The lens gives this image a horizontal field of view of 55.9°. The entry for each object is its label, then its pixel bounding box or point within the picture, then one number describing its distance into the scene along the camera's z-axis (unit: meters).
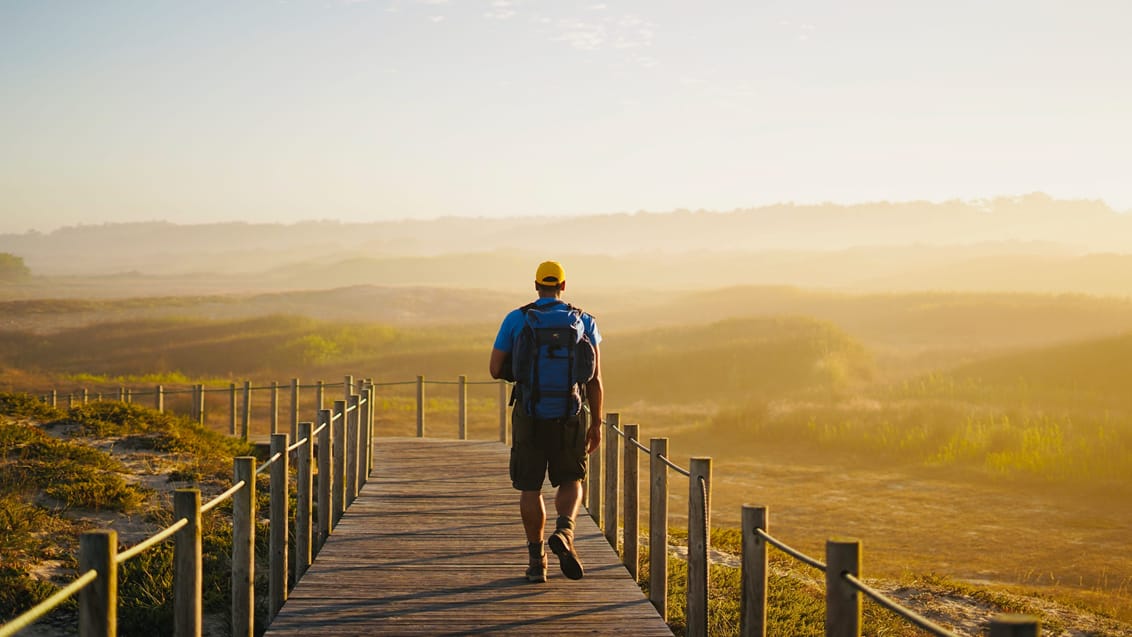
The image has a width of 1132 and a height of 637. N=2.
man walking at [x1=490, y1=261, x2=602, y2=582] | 7.25
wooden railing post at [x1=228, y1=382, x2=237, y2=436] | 22.09
